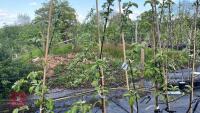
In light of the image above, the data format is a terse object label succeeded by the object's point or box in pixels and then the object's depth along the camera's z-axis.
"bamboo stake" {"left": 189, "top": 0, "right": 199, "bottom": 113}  1.58
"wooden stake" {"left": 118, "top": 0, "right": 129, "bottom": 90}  1.42
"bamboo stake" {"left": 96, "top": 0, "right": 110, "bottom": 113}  1.32
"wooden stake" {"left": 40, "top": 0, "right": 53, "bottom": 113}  1.16
